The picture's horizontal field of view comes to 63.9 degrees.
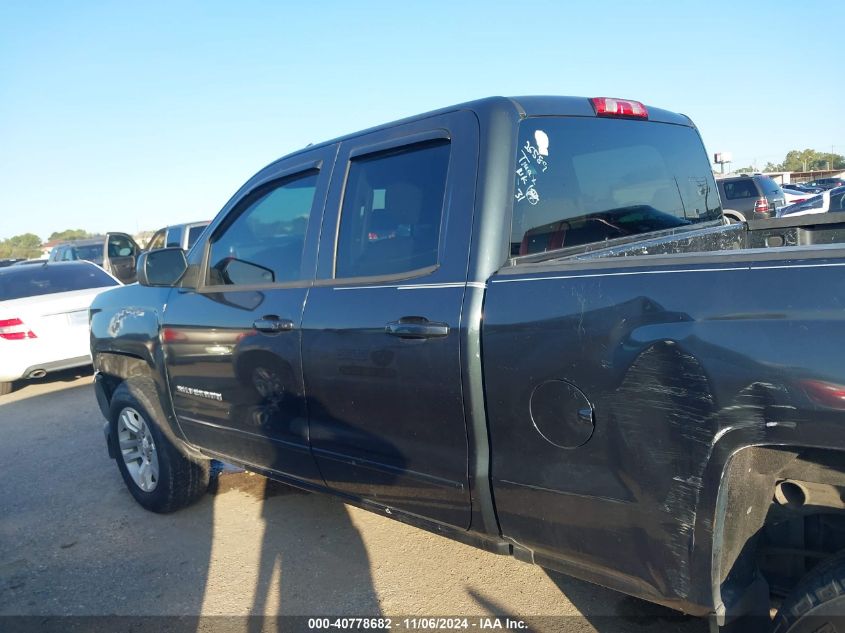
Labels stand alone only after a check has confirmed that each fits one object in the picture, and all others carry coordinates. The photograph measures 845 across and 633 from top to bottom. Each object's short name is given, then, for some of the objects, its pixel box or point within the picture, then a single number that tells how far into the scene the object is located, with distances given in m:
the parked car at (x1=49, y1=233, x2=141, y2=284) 7.73
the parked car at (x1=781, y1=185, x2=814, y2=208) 20.76
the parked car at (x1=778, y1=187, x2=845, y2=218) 10.57
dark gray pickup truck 1.79
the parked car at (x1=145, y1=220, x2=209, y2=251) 12.82
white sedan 7.61
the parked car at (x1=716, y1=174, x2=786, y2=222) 13.64
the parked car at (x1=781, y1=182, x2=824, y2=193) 26.69
